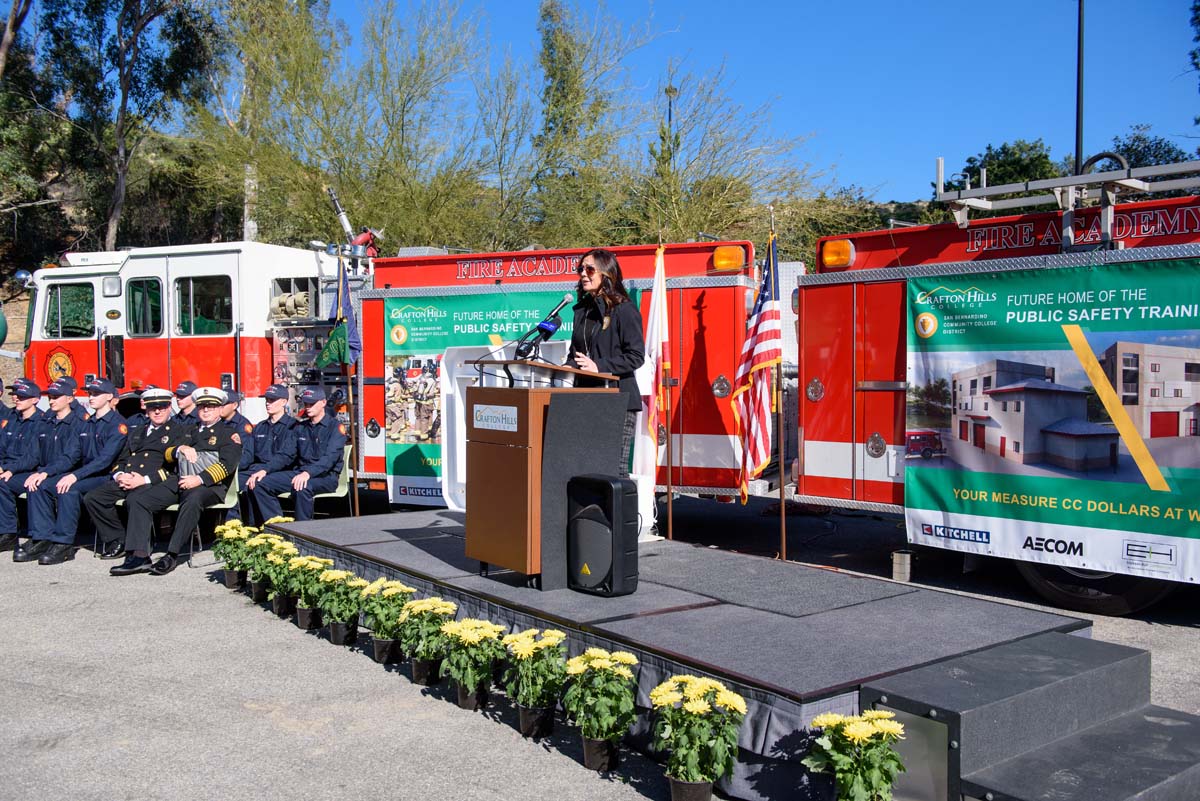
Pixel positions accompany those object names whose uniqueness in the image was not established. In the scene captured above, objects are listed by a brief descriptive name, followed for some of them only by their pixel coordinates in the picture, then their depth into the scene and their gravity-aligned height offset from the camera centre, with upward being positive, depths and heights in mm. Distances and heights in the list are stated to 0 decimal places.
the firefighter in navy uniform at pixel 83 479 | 10070 -1247
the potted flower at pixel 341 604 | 6664 -1622
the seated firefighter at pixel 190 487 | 9266 -1248
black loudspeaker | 5688 -1020
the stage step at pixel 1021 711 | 3779 -1417
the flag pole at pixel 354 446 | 10180 -930
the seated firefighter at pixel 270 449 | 10242 -958
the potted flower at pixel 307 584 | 7105 -1592
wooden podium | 5734 -614
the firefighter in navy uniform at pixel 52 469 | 10062 -1151
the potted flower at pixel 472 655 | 5320 -1568
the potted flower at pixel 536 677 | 4945 -1561
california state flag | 8531 -227
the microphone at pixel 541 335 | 6223 +102
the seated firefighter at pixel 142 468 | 9898 -1101
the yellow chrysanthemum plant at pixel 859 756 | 3609 -1433
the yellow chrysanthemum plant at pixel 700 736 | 4031 -1505
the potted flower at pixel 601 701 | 4539 -1538
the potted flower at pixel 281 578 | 7402 -1610
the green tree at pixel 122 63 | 31062 +8780
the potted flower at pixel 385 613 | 6191 -1560
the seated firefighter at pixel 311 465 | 10016 -1107
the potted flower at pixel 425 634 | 5734 -1571
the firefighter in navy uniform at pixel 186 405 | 10195 -509
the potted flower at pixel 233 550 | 8234 -1586
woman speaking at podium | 6301 +136
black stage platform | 4129 -1388
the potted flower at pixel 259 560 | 7824 -1567
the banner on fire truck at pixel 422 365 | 10266 -131
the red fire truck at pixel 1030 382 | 6816 -238
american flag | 8344 -217
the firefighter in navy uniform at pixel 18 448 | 10484 -972
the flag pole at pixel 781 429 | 8227 -642
